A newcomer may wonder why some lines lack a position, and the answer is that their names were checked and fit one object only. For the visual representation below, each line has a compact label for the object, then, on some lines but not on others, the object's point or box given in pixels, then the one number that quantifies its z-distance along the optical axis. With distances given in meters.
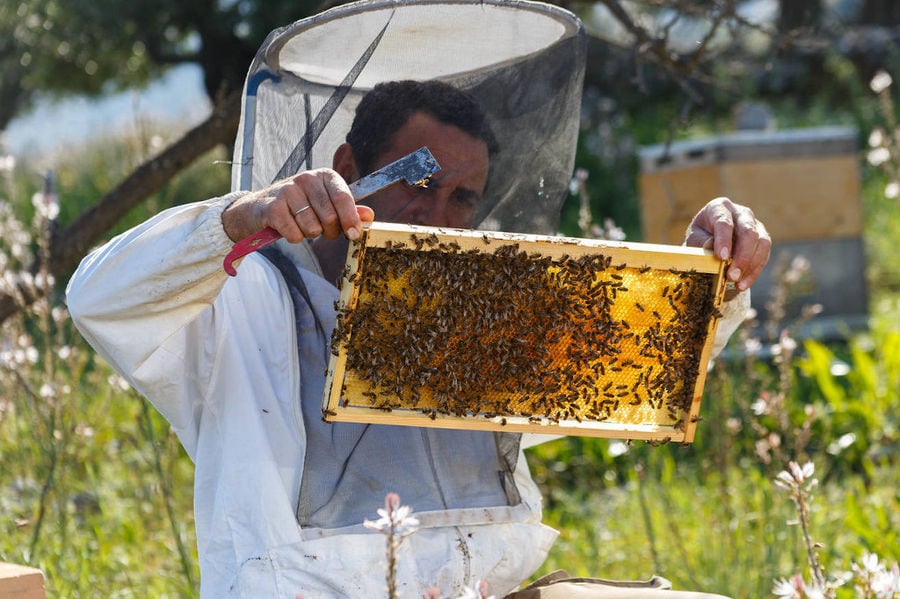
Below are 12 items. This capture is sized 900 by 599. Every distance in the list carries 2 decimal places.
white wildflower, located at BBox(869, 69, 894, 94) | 8.93
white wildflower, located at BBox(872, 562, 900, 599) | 3.59
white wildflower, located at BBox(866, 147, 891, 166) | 8.28
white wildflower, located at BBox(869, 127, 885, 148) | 8.32
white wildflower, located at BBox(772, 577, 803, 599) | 3.43
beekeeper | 4.78
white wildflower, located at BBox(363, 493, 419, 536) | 3.24
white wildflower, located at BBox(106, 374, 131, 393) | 8.12
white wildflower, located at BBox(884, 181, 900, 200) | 8.26
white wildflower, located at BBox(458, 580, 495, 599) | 3.26
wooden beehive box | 14.38
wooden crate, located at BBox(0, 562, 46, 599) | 3.91
